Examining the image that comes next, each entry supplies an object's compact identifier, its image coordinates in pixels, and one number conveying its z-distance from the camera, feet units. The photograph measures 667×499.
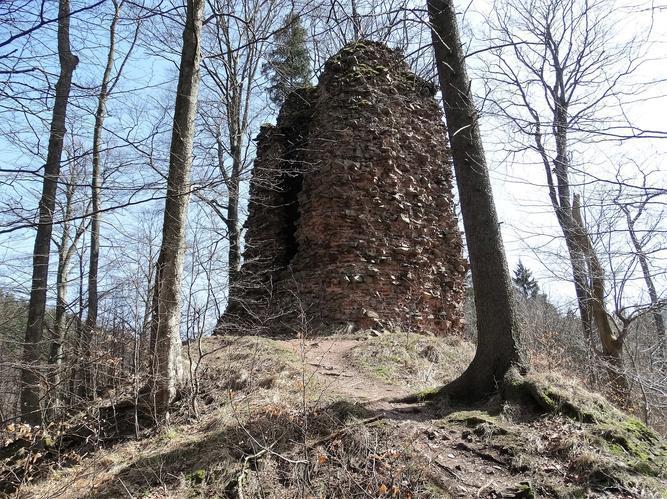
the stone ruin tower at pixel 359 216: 31.07
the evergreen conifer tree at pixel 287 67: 58.22
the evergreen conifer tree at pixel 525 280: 123.03
